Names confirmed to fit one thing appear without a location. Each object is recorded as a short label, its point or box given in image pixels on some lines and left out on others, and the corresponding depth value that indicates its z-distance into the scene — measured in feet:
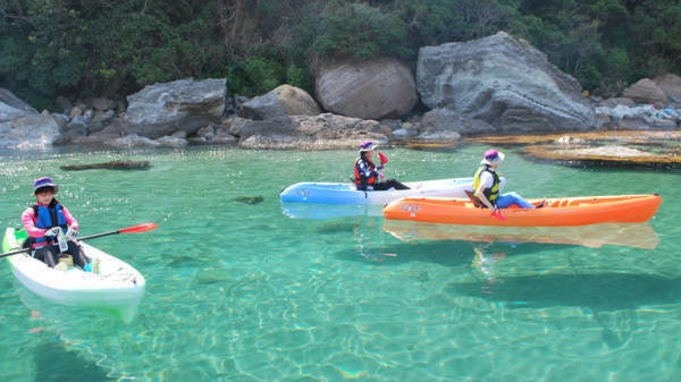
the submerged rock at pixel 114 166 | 41.65
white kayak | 15.08
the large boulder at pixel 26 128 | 59.11
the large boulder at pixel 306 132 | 57.36
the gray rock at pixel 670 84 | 87.10
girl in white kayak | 16.99
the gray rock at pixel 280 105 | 62.95
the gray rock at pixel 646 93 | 82.07
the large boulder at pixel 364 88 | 68.49
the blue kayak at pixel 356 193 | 28.32
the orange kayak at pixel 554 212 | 22.77
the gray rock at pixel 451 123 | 63.57
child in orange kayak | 22.19
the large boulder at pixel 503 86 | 65.36
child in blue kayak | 28.81
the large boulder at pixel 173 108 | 61.36
